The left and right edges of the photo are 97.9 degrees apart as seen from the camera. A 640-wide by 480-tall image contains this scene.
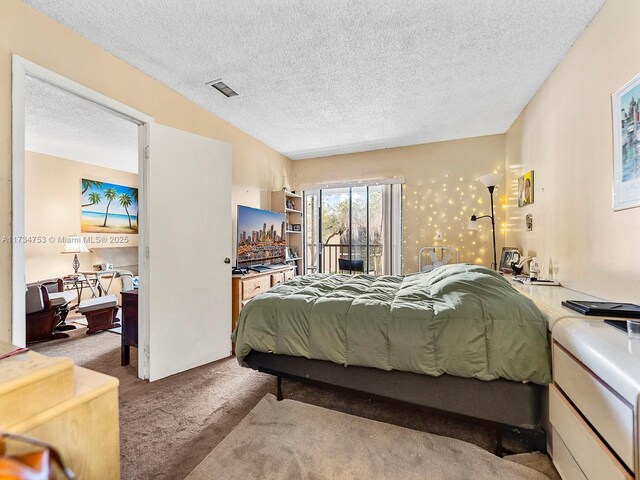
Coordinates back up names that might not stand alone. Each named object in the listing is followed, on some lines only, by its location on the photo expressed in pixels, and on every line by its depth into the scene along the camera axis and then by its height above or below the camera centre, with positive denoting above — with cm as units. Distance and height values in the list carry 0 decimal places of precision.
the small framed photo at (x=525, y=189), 279 +51
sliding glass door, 438 +16
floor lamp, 318 +59
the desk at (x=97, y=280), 471 -70
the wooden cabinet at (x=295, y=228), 470 +18
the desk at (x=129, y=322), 258 -78
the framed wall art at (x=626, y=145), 141 +50
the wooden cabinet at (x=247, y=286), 311 -56
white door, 240 -11
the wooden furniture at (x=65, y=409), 64 -42
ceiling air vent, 252 +143
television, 357 +2
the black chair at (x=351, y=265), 448 -44
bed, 148 -63
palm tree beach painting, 485 +58
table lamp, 448 -13
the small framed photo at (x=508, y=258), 299 -22
